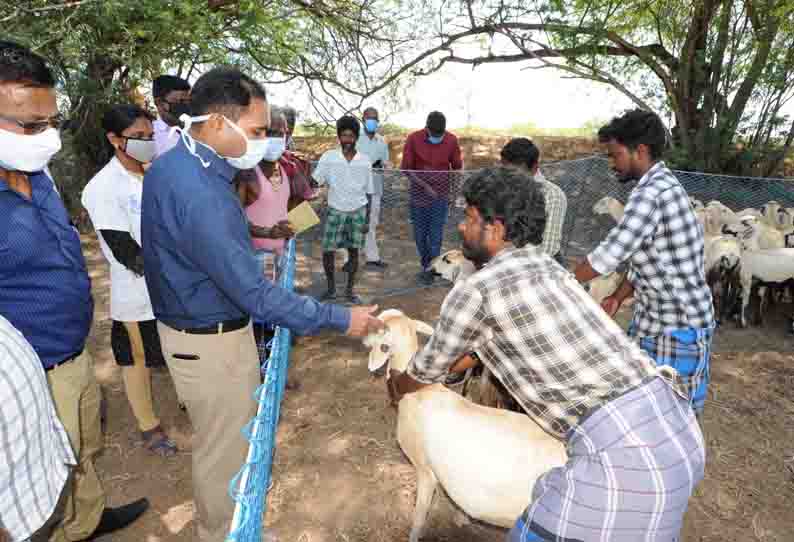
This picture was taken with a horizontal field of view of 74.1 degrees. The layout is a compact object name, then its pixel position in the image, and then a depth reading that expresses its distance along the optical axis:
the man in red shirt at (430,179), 6.62
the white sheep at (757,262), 6.14
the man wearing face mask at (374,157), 7.13
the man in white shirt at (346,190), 6.00
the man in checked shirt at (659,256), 2.47
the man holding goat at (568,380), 1.54
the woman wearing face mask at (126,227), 2.99
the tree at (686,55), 8.27
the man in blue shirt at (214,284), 2.03
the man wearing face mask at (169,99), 3.79
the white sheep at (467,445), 2.16
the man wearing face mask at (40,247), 2.04
